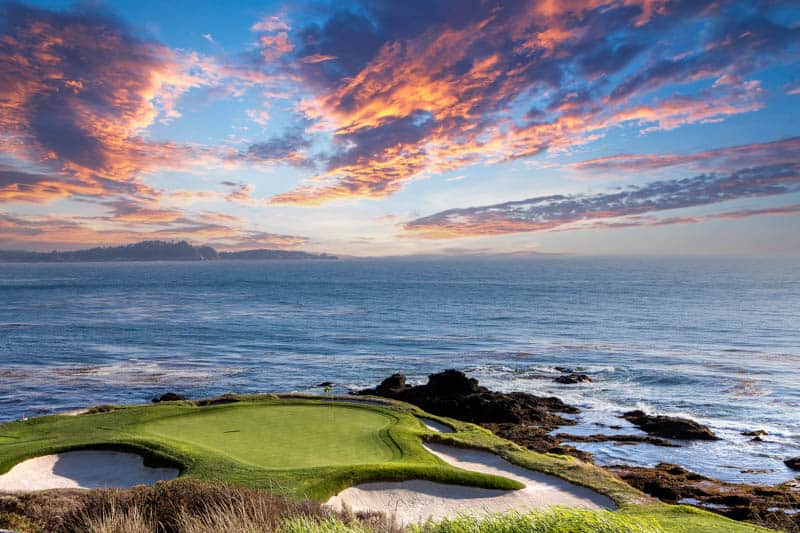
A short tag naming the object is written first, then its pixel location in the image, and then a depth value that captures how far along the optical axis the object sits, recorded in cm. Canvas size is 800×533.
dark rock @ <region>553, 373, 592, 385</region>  3601
